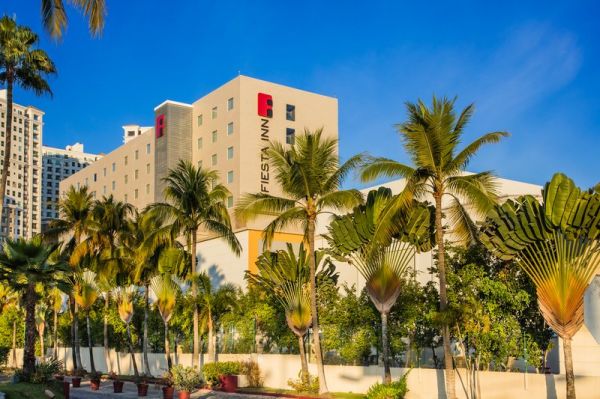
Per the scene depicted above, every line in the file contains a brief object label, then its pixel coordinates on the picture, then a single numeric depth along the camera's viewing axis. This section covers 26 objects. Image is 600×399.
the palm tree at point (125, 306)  48.66
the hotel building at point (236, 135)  63.62
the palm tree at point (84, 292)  50.44
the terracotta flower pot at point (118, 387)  37.38
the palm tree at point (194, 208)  40.38
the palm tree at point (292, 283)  35.59
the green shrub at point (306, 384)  33.88
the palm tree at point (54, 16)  21.22
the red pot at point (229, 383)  37.59
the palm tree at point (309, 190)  31.77
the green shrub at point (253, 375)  39.75
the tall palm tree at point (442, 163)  26.00
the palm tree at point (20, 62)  32.25
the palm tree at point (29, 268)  28.36
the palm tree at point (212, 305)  43.00
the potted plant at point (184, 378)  32.15
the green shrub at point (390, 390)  27.67
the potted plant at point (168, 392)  31.18
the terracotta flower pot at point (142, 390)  35.34
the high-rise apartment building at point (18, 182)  189.12
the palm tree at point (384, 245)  30.52
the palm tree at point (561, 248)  22.77
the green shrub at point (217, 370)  39.16
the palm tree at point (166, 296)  43.81
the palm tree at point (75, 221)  49.25
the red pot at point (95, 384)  40.34
